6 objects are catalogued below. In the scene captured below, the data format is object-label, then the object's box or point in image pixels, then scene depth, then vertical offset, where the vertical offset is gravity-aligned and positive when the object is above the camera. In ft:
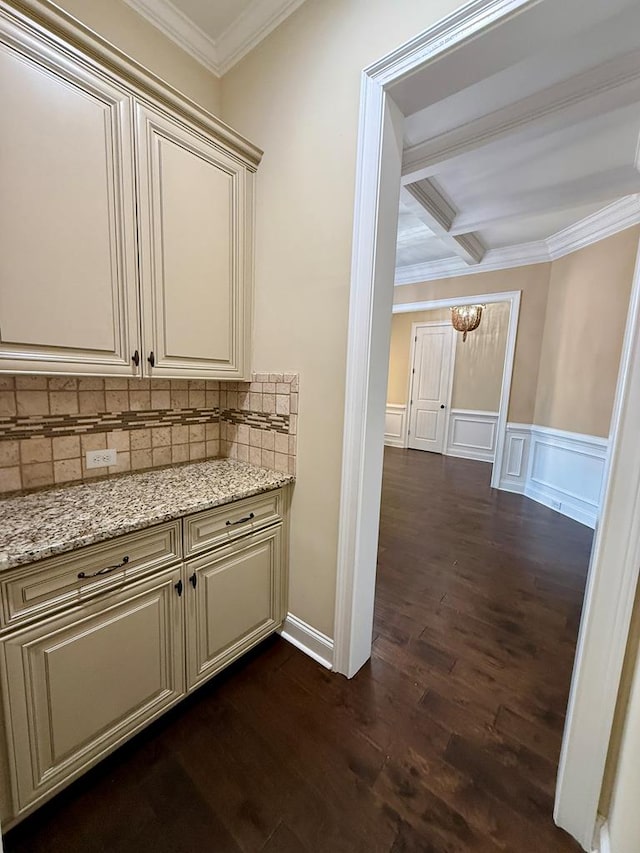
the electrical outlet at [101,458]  5.13 -1.36
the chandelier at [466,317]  16.72 +3.40
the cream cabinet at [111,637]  3.21 -3.05
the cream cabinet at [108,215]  3.59 +1.96
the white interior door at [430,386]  20.38 -0.10
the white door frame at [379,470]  3.02 -0.93
